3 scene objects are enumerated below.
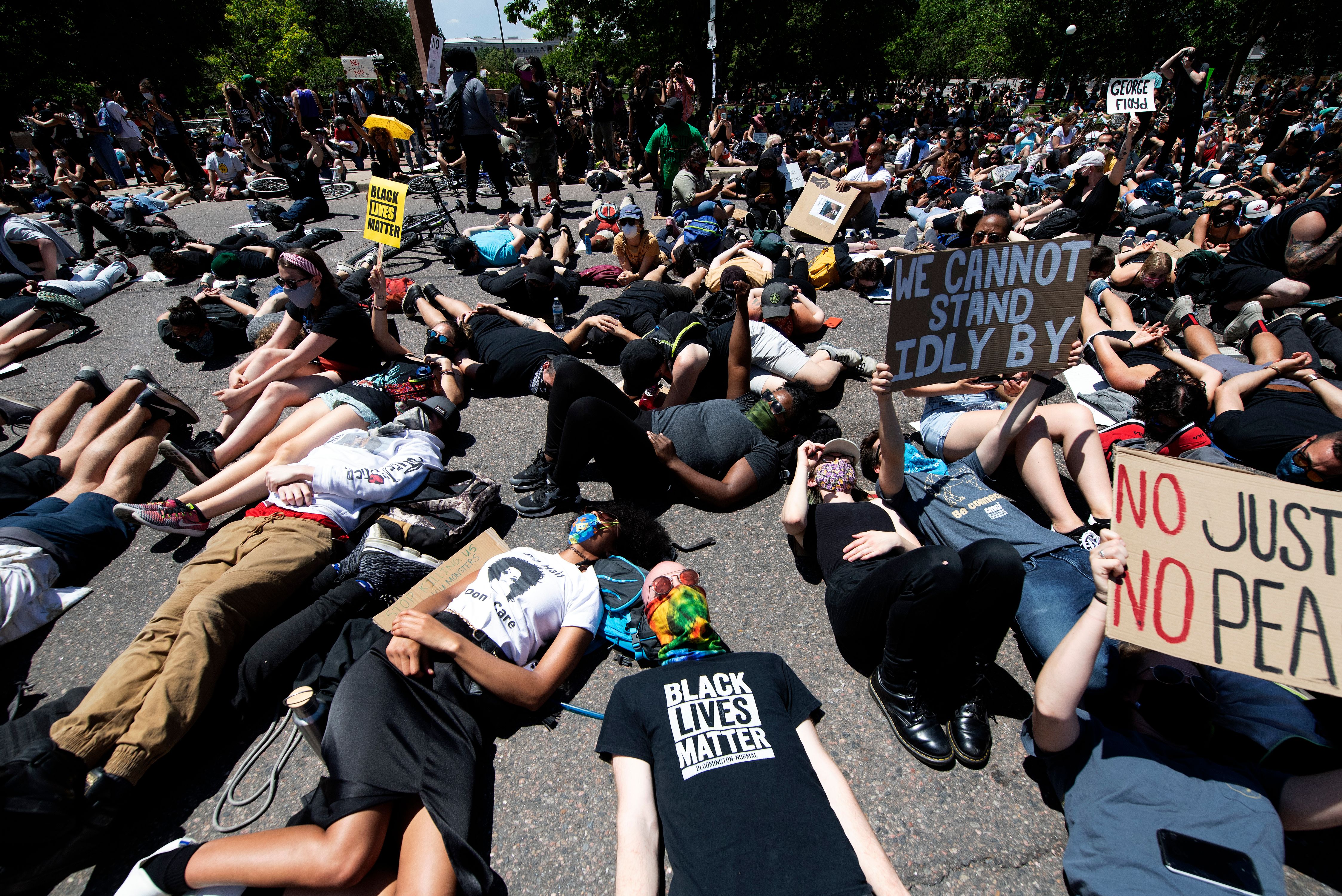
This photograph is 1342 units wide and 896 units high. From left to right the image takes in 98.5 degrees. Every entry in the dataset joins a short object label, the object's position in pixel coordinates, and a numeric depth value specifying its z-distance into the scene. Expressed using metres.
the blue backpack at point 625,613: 3.03
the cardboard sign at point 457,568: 3.13
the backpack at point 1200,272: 6.50
